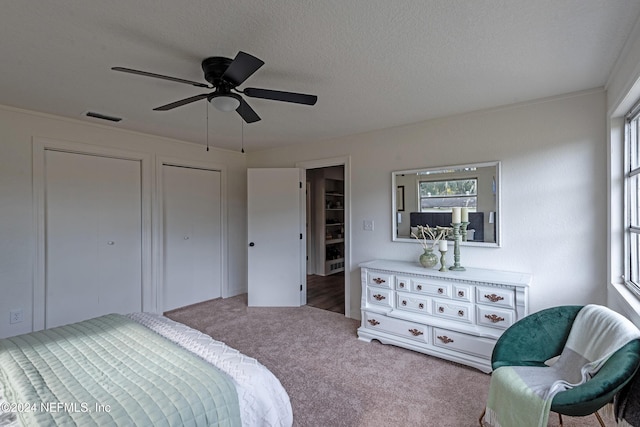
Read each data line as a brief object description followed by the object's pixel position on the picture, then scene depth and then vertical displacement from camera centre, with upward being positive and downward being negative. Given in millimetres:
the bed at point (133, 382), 1046 -665
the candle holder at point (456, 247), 2823 -330
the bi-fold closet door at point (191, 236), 3947 -290
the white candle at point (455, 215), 2861 -32
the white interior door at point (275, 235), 4211 -296
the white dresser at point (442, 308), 2393 -833
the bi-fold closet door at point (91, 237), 3035 -230
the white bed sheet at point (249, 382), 1262 -737
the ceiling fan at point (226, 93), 1821 +742
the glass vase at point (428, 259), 2938 -456
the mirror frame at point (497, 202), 2746 +97
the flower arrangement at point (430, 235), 3061 -234
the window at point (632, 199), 1991 +80
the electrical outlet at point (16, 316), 2764 -917
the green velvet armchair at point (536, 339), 1812 -772
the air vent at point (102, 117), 2915 +987
